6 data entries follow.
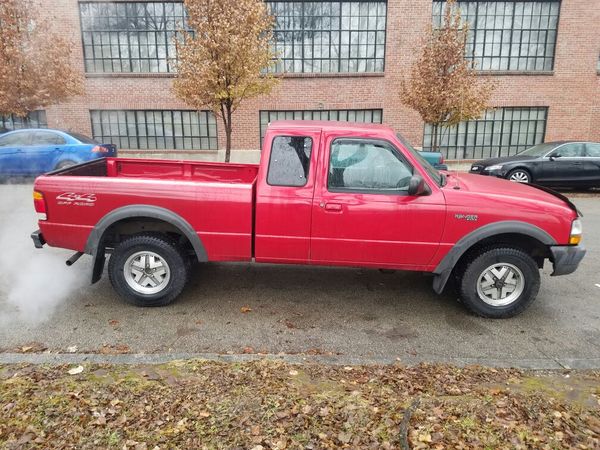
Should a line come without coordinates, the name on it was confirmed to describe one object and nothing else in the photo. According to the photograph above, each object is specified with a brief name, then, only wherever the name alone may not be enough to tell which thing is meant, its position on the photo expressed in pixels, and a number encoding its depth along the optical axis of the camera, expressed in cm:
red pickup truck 415
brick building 1645
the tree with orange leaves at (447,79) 1278
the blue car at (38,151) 1191
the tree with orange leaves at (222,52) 1151
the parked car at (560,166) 1172
